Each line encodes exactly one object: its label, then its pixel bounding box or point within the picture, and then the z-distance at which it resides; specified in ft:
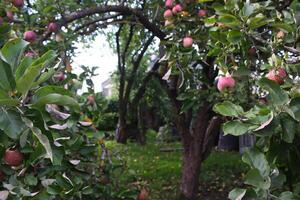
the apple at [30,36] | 6.38
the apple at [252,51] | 4.70
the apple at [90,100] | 6.20
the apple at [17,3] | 6.41
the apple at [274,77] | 3.68
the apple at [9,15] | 6.29
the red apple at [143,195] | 6.29
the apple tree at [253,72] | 3.05
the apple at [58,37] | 6.75
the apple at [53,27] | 6.67
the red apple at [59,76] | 5.79
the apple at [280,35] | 4.33
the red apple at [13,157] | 3.72
